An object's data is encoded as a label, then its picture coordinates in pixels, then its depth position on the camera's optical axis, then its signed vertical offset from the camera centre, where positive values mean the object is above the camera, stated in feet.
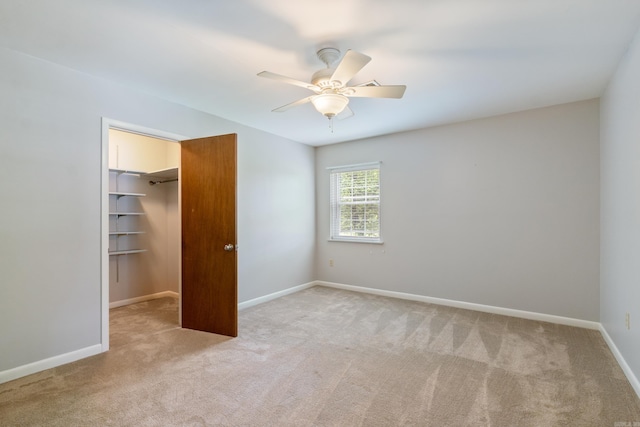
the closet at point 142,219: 14.40 -0.20
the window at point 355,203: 16.35 +0.65
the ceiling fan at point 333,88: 6.98 +3.01
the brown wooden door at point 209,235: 10.63 -0.70
